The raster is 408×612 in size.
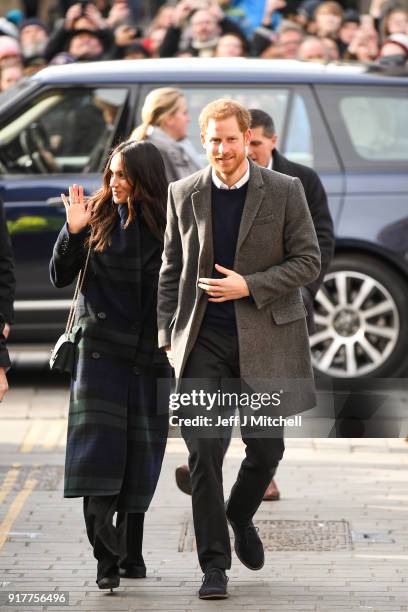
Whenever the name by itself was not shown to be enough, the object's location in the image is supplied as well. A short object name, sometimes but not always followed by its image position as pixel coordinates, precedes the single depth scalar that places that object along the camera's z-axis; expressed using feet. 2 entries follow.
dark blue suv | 66.80
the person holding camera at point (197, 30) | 92.07
